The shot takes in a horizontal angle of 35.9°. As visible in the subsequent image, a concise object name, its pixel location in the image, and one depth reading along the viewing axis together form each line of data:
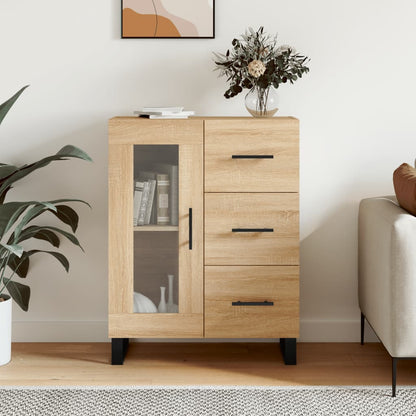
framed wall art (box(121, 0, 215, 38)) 2.96
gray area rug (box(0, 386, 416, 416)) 2.29
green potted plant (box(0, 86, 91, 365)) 2.59
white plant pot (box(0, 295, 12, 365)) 2.73
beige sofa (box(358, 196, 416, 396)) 2.35
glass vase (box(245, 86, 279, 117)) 2.82
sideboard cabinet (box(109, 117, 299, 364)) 2.64
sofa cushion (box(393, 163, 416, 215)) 2.46
